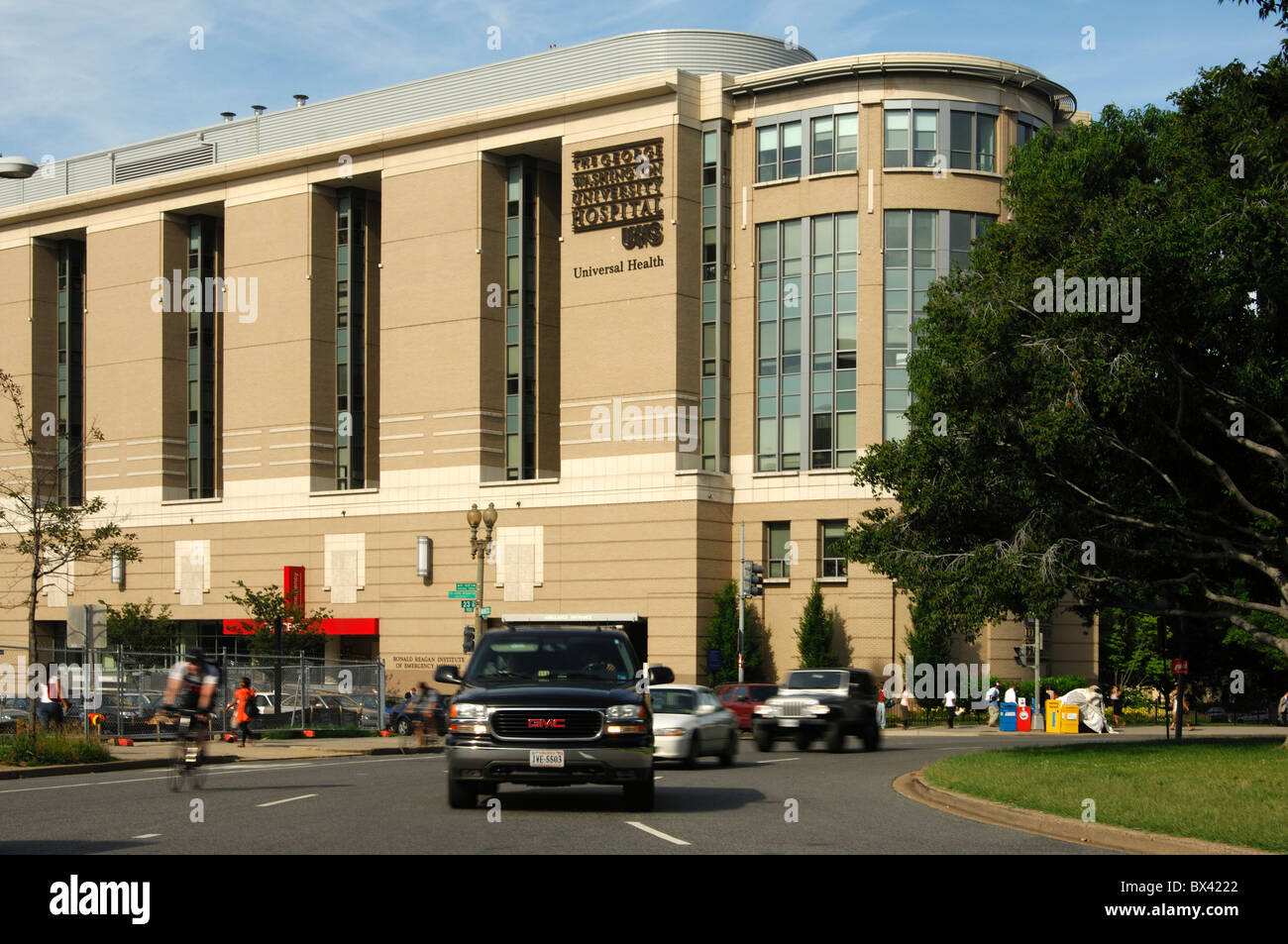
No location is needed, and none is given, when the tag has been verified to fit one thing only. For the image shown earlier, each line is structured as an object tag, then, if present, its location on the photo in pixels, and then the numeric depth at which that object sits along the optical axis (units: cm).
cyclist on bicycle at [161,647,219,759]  1930
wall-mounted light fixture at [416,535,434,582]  6650
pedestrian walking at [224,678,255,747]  3434
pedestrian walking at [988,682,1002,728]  5300
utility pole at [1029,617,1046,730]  5191
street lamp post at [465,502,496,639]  4240
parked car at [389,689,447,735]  3944
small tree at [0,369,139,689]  7444
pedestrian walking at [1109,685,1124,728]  5531
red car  4075
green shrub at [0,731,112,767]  2425
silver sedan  2616
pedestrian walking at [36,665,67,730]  3020
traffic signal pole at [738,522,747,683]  6012
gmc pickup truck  1527
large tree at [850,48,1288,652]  2658
